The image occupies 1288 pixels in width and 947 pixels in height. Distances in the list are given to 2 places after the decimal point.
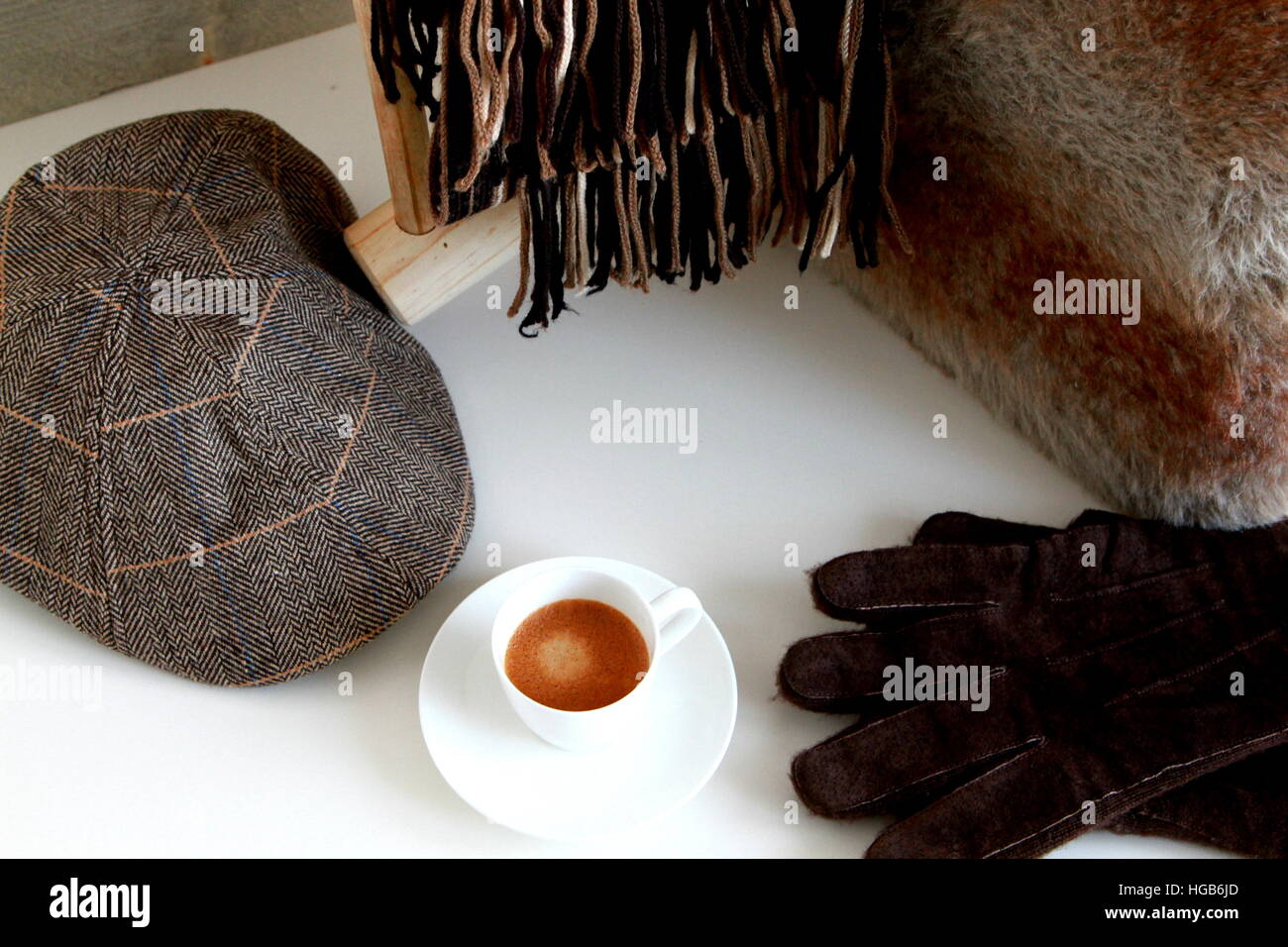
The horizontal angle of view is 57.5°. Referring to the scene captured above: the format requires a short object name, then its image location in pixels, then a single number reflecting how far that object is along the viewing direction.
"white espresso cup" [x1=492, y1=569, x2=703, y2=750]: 0.75
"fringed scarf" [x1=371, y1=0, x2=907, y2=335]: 0.79
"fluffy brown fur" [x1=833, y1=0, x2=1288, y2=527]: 0.78
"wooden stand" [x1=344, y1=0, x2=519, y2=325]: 0.98
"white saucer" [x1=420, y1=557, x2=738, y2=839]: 0.76
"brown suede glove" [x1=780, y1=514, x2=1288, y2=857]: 0.78
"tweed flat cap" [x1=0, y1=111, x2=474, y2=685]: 0.84
